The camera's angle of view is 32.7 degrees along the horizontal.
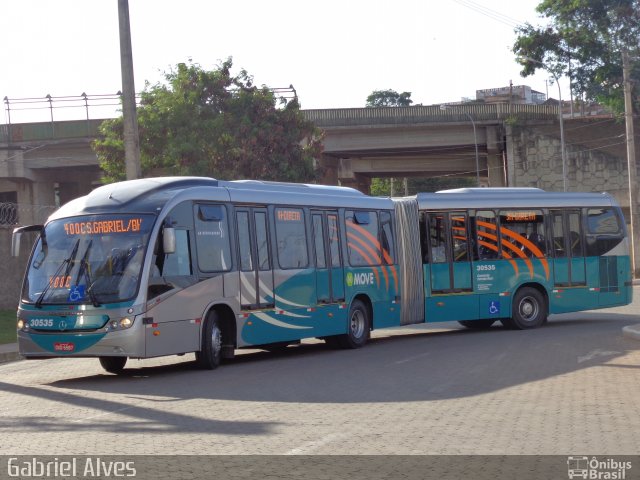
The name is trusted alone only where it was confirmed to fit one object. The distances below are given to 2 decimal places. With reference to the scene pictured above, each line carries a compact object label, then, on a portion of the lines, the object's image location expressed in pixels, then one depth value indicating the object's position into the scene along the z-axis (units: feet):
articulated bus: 52.65
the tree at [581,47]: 201.67
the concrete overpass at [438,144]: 193.16
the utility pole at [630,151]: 154.30
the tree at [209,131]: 142.00
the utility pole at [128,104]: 76.23
